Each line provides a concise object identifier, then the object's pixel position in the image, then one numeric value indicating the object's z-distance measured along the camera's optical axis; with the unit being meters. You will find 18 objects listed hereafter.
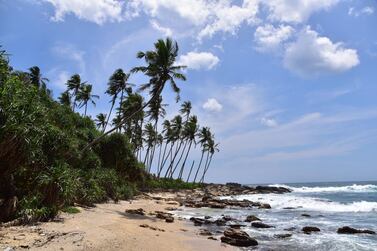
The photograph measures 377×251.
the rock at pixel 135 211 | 20.67
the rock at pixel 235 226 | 18.27
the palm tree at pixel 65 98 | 44.08
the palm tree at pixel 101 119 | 48.92
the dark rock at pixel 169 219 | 19.02
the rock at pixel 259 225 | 18.64
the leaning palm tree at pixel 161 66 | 26.09
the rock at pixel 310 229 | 17.29
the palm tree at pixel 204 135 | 60.31
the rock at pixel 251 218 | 21.09
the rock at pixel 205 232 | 15.78
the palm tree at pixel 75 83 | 42.75
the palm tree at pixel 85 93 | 43.22
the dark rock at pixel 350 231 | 17.06
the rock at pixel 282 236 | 15.65
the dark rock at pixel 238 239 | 13.72
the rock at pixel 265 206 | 31.24
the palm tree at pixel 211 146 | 62.13
